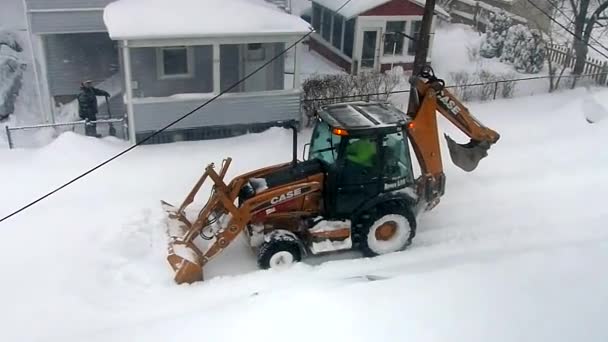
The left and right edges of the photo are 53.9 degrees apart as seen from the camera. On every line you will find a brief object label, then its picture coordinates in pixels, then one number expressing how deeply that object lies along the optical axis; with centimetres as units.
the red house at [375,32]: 1847
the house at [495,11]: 2002
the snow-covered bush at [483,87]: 1574
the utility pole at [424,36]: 1326
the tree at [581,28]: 1727
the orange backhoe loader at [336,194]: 843
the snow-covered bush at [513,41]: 1931
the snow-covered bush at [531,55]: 1881
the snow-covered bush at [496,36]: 2052
